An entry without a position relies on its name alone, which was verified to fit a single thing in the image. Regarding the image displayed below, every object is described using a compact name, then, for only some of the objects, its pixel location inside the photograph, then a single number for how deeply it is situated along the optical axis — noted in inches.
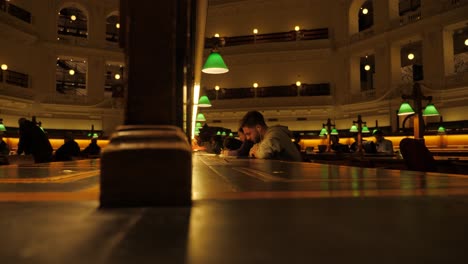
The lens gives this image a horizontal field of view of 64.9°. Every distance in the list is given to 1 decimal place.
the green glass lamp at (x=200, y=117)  438.3
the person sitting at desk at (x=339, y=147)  468.4
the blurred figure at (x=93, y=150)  375.9
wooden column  28.1
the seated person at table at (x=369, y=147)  326.3
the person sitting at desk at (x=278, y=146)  147.3
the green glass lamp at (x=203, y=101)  291.5
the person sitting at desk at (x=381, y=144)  320.5
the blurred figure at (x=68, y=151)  246.7
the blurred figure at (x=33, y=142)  209.8
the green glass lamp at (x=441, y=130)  459.4
